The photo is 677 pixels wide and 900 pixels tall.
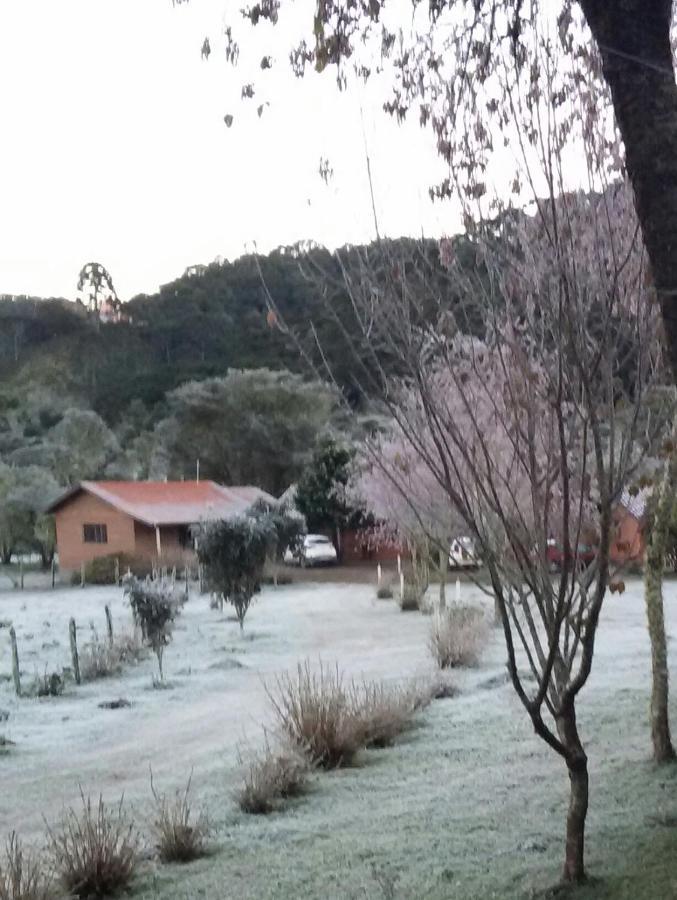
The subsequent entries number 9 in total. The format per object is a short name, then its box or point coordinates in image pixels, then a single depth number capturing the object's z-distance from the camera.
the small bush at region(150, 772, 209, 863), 6.12
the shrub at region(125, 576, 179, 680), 15.38
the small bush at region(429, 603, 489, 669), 13.40
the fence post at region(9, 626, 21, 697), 13.40
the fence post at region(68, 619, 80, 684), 14.29
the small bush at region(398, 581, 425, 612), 22.72
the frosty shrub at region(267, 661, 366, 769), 8.20
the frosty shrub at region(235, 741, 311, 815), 7.06
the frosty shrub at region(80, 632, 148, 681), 14.87
